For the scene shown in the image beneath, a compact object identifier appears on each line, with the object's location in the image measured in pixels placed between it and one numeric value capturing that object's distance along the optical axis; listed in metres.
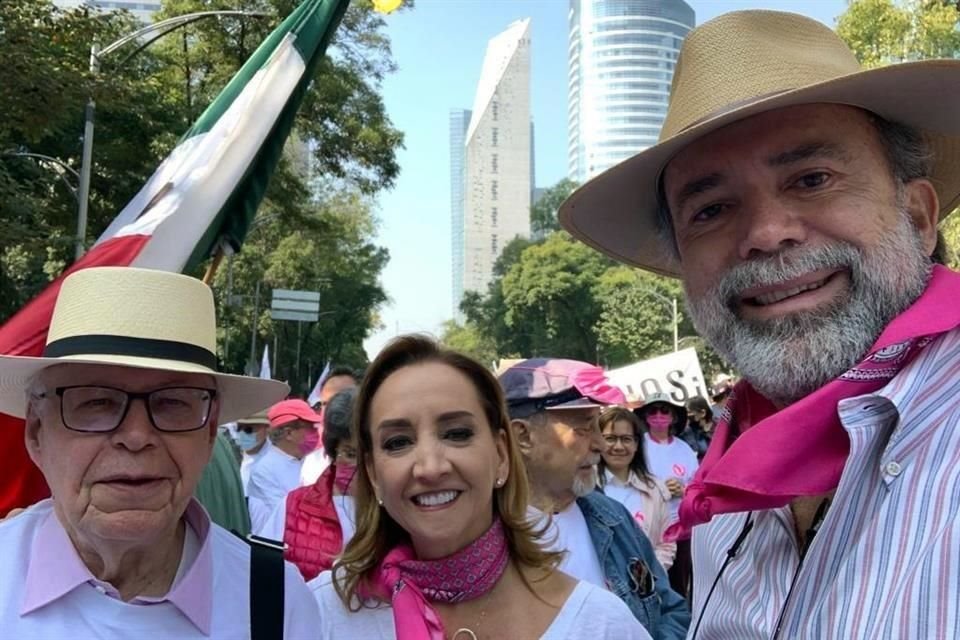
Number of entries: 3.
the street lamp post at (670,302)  46.03
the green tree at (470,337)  65.81
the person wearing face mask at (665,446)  7.70
